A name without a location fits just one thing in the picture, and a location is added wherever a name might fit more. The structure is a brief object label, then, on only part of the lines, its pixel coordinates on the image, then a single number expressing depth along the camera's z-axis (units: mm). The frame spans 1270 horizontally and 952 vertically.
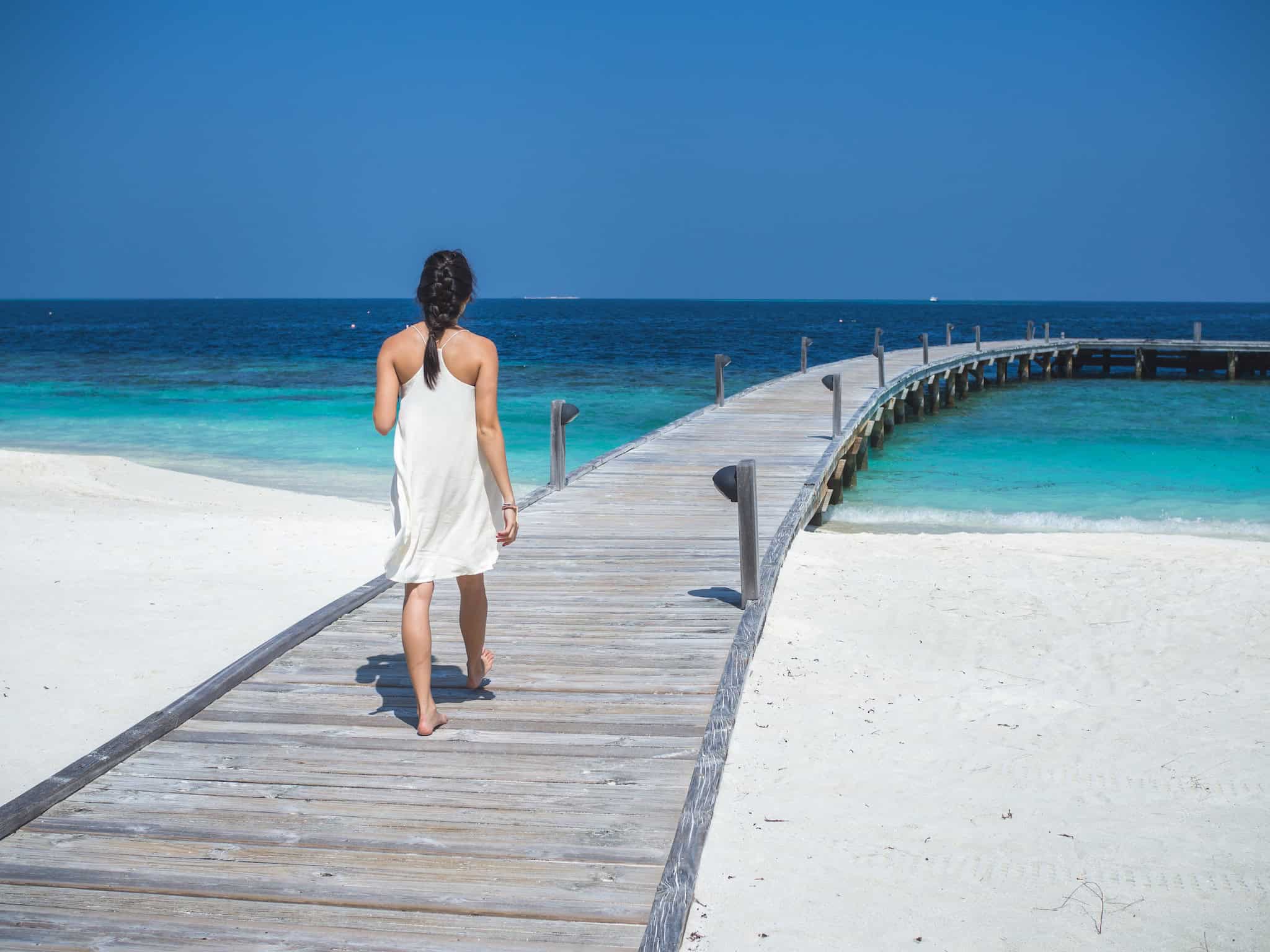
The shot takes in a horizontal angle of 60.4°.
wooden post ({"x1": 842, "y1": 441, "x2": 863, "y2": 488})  16172
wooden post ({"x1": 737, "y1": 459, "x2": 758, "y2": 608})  6059
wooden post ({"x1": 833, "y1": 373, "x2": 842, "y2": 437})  13570
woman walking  3936
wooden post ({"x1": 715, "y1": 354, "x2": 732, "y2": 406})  16281
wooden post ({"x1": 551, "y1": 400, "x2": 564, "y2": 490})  9617
